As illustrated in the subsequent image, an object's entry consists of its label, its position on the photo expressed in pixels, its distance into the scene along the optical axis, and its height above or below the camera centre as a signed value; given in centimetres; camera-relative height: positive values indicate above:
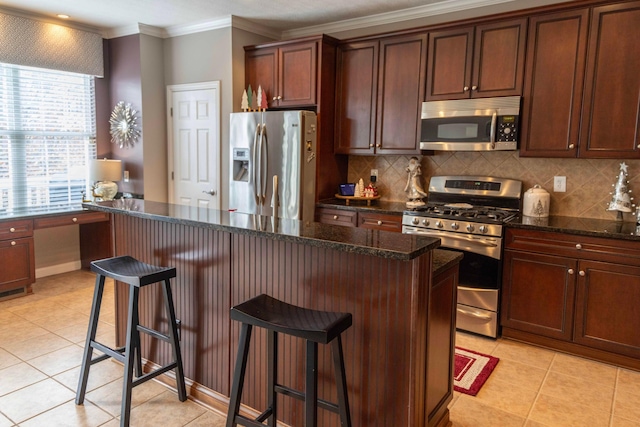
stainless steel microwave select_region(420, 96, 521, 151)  349 +33
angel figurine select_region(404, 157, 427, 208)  421 -18
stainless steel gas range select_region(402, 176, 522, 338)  338 -53
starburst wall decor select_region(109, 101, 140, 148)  500 +34
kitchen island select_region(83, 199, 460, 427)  183 -63
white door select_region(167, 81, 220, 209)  480 +16
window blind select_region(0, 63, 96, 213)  455 +19
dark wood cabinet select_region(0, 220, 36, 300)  407 -94
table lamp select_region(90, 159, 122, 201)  478 -21
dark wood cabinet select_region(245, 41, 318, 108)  427 +86
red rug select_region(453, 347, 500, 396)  275 -131
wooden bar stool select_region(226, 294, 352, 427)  171 -72
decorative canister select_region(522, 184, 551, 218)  357 -26
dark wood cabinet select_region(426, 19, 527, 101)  346 +83
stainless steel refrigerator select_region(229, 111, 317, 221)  414 -1
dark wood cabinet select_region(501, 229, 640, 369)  297 -85
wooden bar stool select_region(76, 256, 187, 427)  224 -88
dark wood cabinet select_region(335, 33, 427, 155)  395 +62
